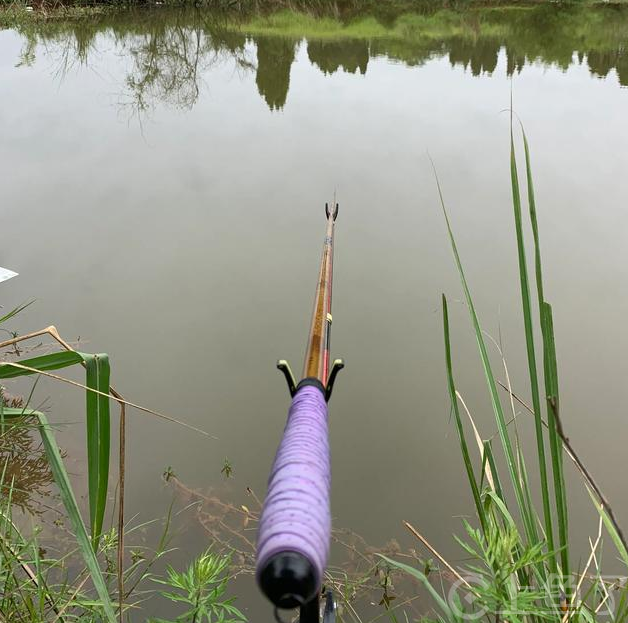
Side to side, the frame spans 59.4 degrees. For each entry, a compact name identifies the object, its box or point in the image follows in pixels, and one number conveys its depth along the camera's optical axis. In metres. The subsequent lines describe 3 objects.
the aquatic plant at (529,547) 0.67
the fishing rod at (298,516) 0.34
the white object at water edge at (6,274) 2.55
